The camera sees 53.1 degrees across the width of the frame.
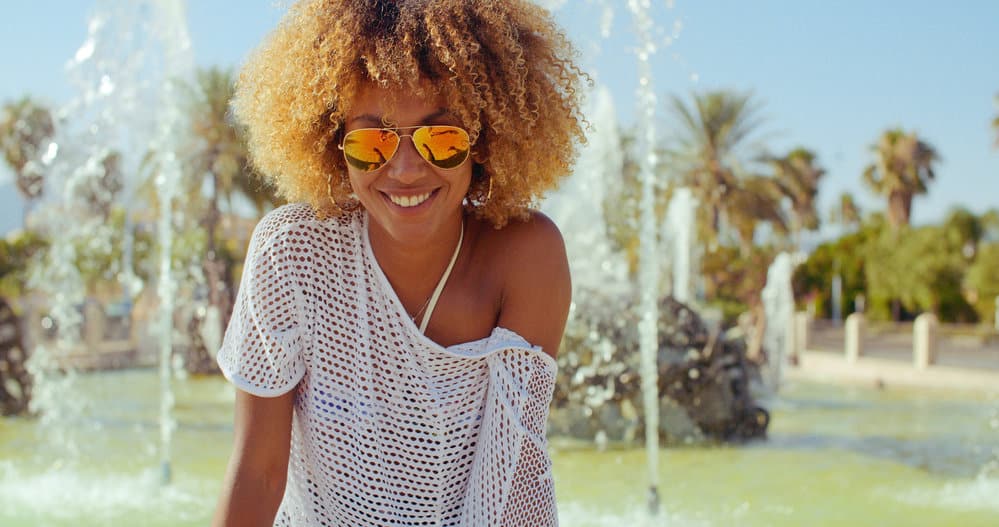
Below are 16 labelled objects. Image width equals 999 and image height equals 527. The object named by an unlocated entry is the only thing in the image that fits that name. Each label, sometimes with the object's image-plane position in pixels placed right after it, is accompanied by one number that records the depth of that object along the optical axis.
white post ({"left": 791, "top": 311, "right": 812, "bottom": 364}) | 22.21
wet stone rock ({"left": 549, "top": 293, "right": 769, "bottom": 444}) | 7.98
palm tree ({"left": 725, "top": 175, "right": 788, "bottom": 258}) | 24.91
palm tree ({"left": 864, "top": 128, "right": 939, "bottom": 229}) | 41.50
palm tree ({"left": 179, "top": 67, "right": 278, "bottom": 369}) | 18.17
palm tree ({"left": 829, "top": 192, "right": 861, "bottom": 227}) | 54.97
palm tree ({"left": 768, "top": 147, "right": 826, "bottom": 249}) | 29.67
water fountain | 5.75
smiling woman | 1.58
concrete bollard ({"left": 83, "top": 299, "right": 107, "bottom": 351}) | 18.58
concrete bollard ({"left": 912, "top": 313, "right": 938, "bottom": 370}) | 16.84
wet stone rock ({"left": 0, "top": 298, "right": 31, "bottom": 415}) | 9.38
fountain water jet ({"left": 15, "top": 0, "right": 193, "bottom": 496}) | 9.61
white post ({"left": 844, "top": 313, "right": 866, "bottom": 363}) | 19.31
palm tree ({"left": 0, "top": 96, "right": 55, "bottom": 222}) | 24.96
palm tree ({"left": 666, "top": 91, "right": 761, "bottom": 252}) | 24.73
